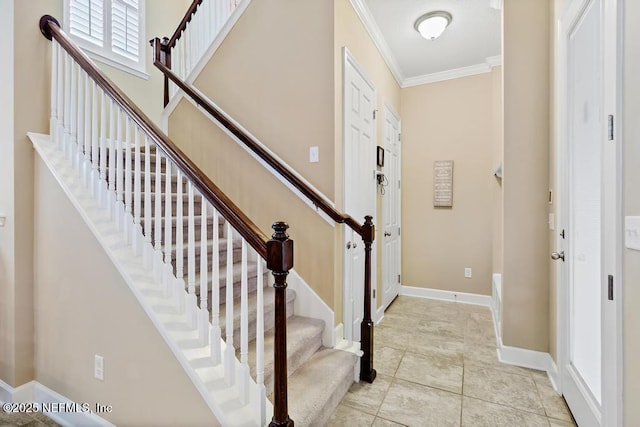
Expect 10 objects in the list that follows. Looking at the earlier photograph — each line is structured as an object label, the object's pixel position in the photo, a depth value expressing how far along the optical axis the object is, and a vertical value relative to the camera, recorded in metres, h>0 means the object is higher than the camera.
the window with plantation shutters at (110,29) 3.16 +2.03
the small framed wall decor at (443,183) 3.99 +0.41
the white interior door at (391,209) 3.53 +0.06
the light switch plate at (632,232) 1.03 -0.06
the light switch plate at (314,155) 2.31 +0.45
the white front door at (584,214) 1.30 +0.00
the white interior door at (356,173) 2.38 +0.36
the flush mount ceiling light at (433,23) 2.78 +1.74
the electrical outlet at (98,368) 1.61 -0.81
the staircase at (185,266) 1.30 -0.25
